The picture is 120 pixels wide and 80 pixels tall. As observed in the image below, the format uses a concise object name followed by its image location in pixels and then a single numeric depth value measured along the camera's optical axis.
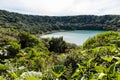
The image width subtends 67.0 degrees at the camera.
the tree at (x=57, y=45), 17.44
